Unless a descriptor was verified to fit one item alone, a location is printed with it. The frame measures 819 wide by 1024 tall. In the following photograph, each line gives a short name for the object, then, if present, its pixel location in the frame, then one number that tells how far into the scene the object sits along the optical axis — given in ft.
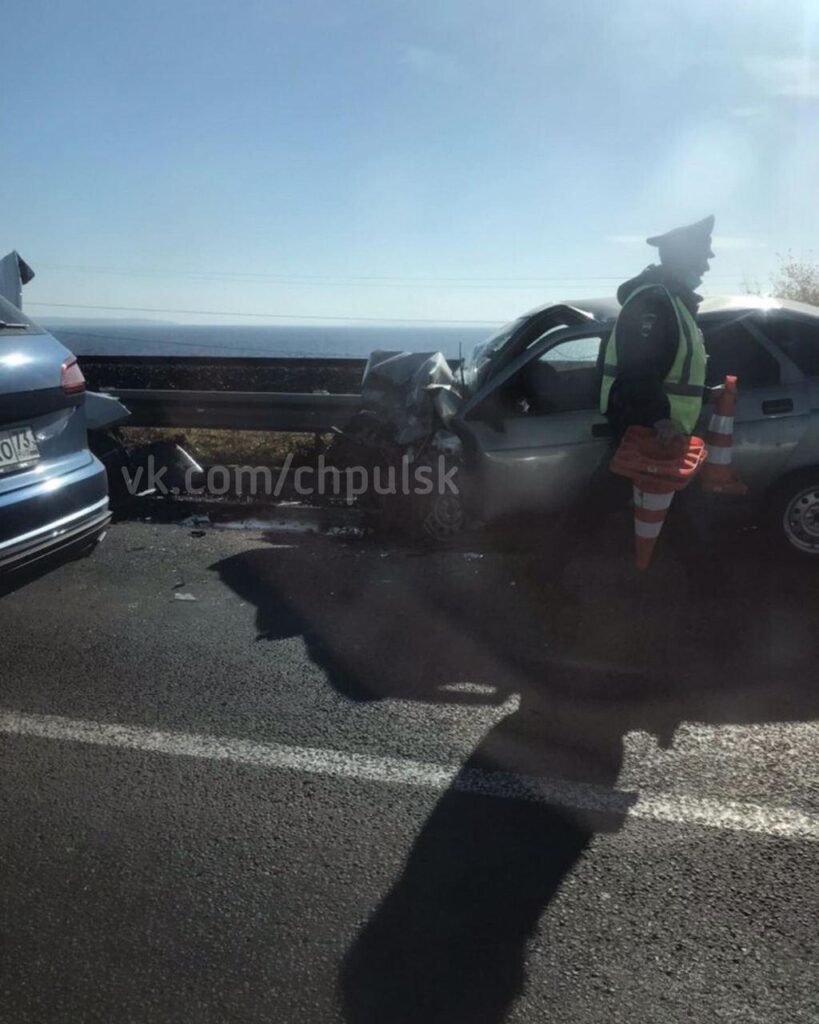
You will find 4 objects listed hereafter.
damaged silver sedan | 18.74
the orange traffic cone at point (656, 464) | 15.93
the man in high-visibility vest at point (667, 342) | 15.67
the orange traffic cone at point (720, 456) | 17.76
